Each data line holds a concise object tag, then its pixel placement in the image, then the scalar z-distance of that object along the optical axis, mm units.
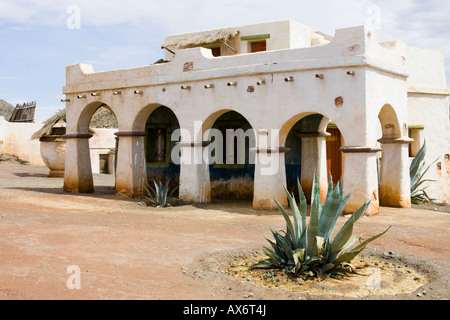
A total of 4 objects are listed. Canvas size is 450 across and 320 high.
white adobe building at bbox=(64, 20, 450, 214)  11203
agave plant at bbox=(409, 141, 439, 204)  13727
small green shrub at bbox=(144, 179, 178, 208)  12714
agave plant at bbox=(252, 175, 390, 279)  5918
